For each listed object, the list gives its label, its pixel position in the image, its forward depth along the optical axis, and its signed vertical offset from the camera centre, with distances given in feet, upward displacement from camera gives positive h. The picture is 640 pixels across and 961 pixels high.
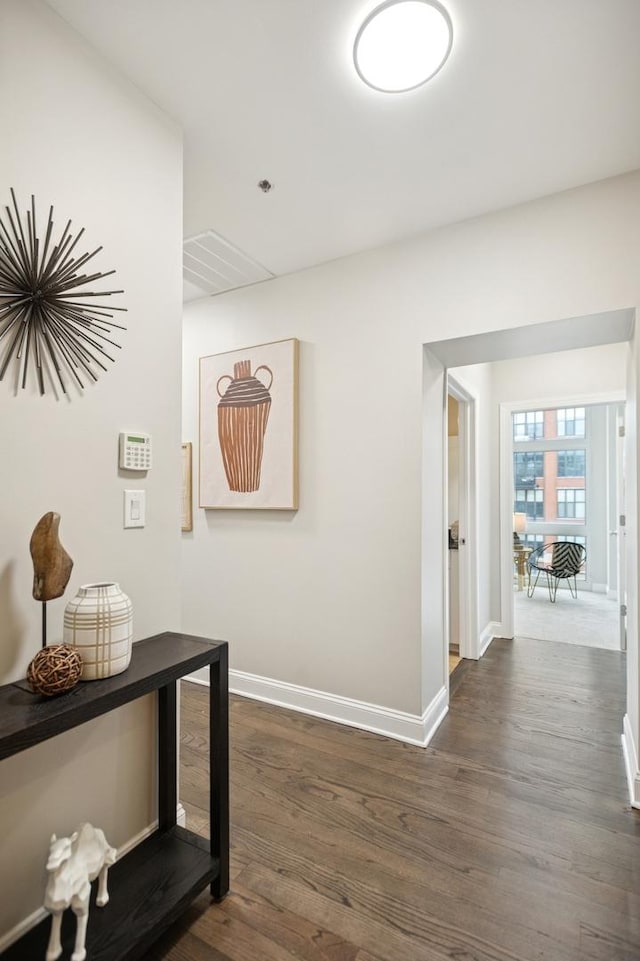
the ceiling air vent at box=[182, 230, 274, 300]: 8.47 +4.39
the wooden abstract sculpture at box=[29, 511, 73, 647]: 3.86 -0.58
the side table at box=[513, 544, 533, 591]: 22.16 -3.38
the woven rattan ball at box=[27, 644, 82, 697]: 3.58 -1.43
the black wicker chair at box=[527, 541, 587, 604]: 20.15 -3.35
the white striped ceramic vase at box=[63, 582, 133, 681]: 3.95 -1.23
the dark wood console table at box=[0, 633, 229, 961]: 3.48 -3.45
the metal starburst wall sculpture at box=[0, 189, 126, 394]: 3.99 +1.65
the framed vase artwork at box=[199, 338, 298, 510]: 9.28 +1.25
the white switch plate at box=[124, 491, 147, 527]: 5.08 -0.23
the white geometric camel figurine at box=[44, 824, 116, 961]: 3.43 -3.00
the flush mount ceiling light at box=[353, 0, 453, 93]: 4.45 +4.50
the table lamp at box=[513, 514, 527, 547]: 23.74 -1.83
